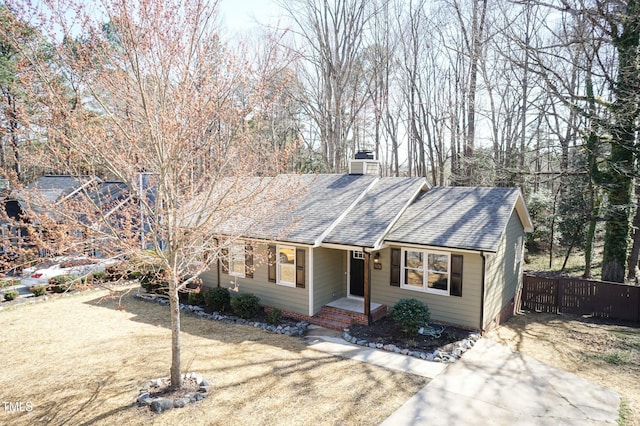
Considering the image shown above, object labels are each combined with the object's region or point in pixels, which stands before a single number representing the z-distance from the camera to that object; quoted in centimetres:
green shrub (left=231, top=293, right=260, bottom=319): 1229
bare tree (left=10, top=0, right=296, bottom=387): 615
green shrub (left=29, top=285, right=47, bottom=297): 1526
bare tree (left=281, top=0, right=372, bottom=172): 2428
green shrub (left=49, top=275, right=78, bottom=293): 1425
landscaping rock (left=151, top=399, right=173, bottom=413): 695
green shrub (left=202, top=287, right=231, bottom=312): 1304
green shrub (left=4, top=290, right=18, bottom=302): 1484
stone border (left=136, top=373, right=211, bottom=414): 701
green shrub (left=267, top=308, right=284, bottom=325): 1175
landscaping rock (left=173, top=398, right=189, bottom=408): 710
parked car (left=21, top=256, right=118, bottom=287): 1741
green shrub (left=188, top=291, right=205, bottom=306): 1365
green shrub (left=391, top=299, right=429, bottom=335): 1027
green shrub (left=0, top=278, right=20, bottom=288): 1588
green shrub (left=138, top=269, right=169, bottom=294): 1446
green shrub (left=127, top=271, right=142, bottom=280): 1633
